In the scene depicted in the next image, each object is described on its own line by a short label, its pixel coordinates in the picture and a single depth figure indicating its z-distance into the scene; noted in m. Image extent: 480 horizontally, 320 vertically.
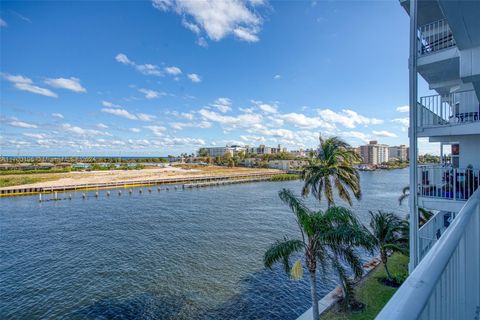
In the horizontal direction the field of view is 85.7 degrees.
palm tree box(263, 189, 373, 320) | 7.30
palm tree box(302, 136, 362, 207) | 13.18
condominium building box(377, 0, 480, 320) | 1.08
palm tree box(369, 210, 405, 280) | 11.20
